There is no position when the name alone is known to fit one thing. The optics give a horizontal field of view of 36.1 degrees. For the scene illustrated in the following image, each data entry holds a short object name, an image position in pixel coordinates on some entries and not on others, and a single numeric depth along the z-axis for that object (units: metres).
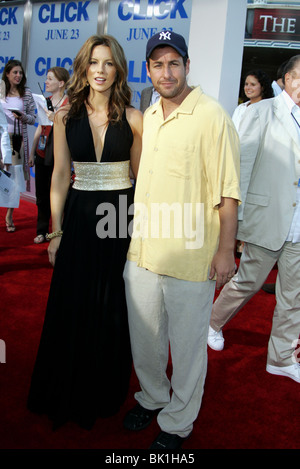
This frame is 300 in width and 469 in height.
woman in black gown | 2.07
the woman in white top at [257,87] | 4.97
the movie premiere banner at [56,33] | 6.49
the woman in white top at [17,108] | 5.23
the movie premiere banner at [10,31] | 7.44
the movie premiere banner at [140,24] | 5.45
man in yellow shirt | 1.79
